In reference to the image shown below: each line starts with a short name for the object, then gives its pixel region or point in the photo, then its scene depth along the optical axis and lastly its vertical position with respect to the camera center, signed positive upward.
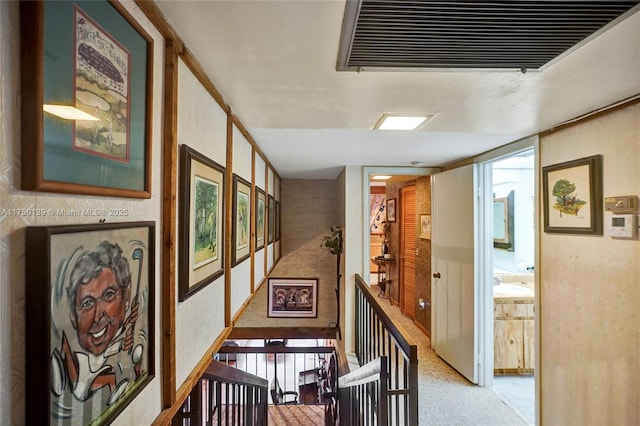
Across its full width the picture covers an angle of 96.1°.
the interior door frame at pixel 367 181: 3.42 +0.43
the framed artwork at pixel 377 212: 8.10 +0.13
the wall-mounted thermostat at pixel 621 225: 1.52 -0.04
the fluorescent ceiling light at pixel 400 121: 1.69 +0.59
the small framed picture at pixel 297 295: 4.78 -1.31
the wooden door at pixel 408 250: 4.66 -0.58
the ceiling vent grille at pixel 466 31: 0.80 +0.58
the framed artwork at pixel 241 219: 1.74 -0.02
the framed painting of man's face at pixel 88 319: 0.47 -0.21
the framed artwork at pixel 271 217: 3.31 -0.01
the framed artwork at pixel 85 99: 0.46 +0.23
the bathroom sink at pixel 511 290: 3.20 -0.85
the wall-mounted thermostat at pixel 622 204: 1.52 +0.07
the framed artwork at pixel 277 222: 4.14 -0.09
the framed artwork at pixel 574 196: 1.72 +0.14
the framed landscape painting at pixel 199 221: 0.99 -0.02
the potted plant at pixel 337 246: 3.89 -0.43
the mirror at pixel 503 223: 3.97 -0.08
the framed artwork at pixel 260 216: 2.57 +0.00
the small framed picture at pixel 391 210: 5.49 +0.14
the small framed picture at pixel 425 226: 4.03 -0.14
